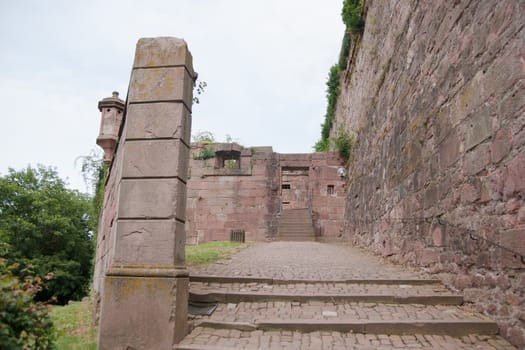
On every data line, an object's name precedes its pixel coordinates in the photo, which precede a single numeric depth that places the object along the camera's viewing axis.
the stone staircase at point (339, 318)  3.61
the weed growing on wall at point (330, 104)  19.62
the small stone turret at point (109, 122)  13.45
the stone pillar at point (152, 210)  3.57
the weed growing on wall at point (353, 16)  13.90
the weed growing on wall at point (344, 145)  15.95
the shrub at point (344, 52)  15.99
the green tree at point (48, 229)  22.16
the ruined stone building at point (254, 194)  16.23
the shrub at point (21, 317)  2.38
